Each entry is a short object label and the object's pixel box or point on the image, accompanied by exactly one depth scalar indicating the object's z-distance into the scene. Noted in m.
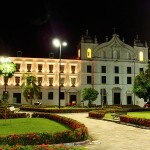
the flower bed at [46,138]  11.33
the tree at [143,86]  38.29
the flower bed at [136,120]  17.61
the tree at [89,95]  46.58
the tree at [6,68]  20.10
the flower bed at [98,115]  24.64
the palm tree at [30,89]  48.39
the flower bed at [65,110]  31.90
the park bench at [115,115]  23.09
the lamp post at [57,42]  26.63
